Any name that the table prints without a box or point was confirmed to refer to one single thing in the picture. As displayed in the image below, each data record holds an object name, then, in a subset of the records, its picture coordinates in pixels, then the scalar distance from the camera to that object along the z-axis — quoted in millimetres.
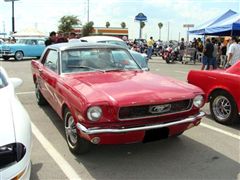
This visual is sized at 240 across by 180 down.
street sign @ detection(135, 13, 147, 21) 23694
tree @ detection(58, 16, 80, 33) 54460
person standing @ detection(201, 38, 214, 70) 11847
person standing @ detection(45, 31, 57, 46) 11336
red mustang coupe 3133
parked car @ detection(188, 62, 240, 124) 4673
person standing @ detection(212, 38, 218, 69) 12186
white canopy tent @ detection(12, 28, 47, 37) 28339
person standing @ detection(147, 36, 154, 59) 19344
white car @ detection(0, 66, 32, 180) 2261
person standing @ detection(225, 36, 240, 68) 9280
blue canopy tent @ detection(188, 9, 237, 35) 14798
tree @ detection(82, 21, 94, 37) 52193
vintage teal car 17151
